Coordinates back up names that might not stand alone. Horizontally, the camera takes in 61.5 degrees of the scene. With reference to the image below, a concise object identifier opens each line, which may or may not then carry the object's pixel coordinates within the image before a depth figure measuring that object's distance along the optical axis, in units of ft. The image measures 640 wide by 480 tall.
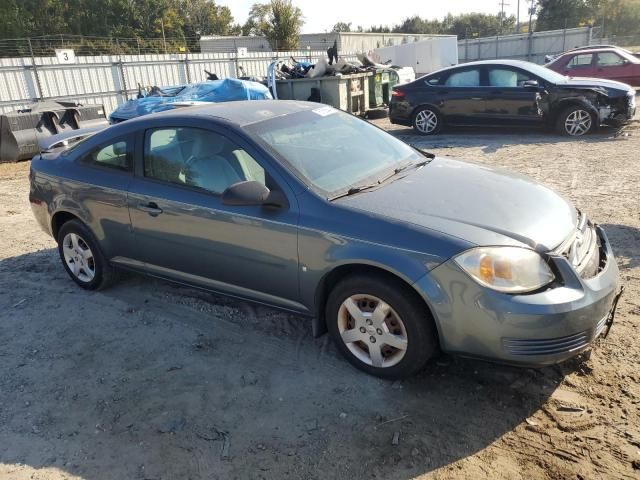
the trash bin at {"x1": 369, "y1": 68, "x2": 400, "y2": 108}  50.37
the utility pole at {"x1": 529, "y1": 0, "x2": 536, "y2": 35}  178.09
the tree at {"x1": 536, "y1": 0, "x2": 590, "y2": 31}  197.26
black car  33.19
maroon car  52.37
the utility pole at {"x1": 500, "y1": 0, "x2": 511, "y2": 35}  254.27
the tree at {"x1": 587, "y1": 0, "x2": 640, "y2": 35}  191.93
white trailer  90.23
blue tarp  39.04
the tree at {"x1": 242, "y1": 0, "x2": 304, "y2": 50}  93.56
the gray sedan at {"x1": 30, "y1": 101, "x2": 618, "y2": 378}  9.27
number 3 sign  50.72
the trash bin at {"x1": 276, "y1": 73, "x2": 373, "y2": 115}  45.35
